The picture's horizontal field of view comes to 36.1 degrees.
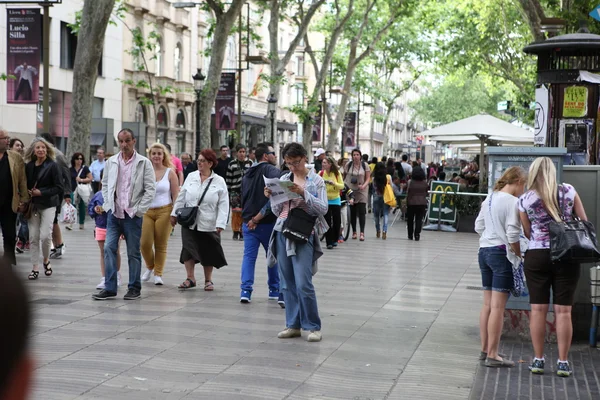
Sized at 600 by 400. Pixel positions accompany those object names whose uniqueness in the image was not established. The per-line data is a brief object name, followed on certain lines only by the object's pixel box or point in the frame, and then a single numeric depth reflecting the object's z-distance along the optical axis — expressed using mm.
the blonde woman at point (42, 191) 11422
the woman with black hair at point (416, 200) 20094
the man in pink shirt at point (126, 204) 9836
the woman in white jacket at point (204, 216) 10750
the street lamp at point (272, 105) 35656
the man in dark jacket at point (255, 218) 9867
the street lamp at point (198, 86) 28781
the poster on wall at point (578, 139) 12238
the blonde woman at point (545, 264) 6727
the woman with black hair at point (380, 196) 20188
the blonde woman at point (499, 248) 6980
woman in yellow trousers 11055
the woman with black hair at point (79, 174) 18812
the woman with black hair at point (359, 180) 19156
